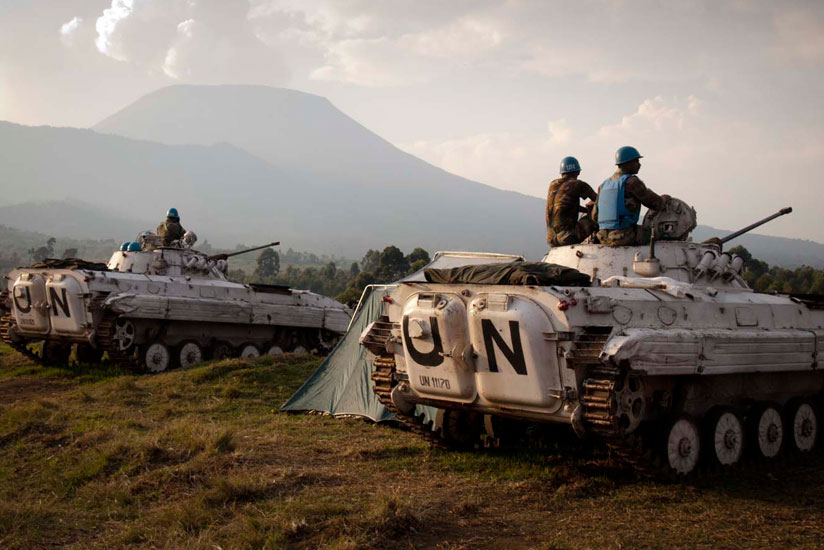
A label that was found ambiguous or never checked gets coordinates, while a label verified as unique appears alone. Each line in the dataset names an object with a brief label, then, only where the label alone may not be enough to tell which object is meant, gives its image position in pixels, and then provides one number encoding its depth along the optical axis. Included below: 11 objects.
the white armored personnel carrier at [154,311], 17.61
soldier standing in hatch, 20.36
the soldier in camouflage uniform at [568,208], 11.62
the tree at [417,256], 44.12
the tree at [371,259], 59.34
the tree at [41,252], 66.71
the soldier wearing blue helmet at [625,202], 10.81
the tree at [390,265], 42.69
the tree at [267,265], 59.78
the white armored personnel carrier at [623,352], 8.09
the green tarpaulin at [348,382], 12.52
